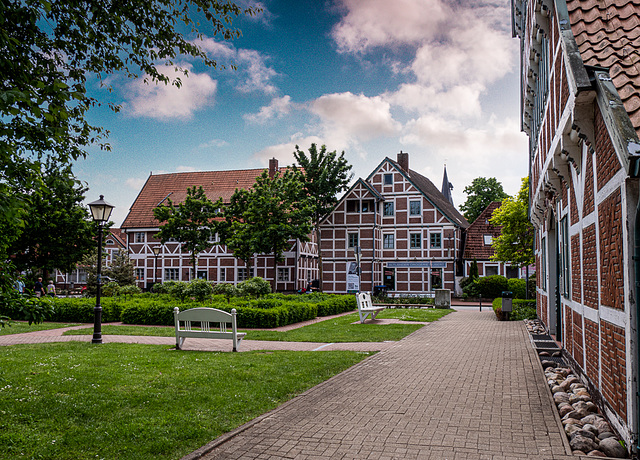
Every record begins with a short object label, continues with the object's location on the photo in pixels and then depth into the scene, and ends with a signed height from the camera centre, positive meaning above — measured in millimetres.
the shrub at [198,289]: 20797 -1068
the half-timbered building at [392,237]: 42000 +2089
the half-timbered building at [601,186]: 4637 +843
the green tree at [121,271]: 39531 -601
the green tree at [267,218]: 37594 +3317
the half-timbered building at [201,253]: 46500 +1028
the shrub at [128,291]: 26578 -1428
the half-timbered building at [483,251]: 42562 +861
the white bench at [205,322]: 11250 -1311
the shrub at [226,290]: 23000 -1267
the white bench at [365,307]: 18562 -1663
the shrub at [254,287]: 23047 -1119
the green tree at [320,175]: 44438 +7336
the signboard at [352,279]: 42188 -1389
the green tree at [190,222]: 38938 +3102
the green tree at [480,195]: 55906 +7208
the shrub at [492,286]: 37719 -1784
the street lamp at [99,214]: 13339 +1296
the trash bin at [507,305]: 19938 -1677
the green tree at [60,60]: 4809 +2745
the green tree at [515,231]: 28766 +1690
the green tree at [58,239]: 37156 +1766
